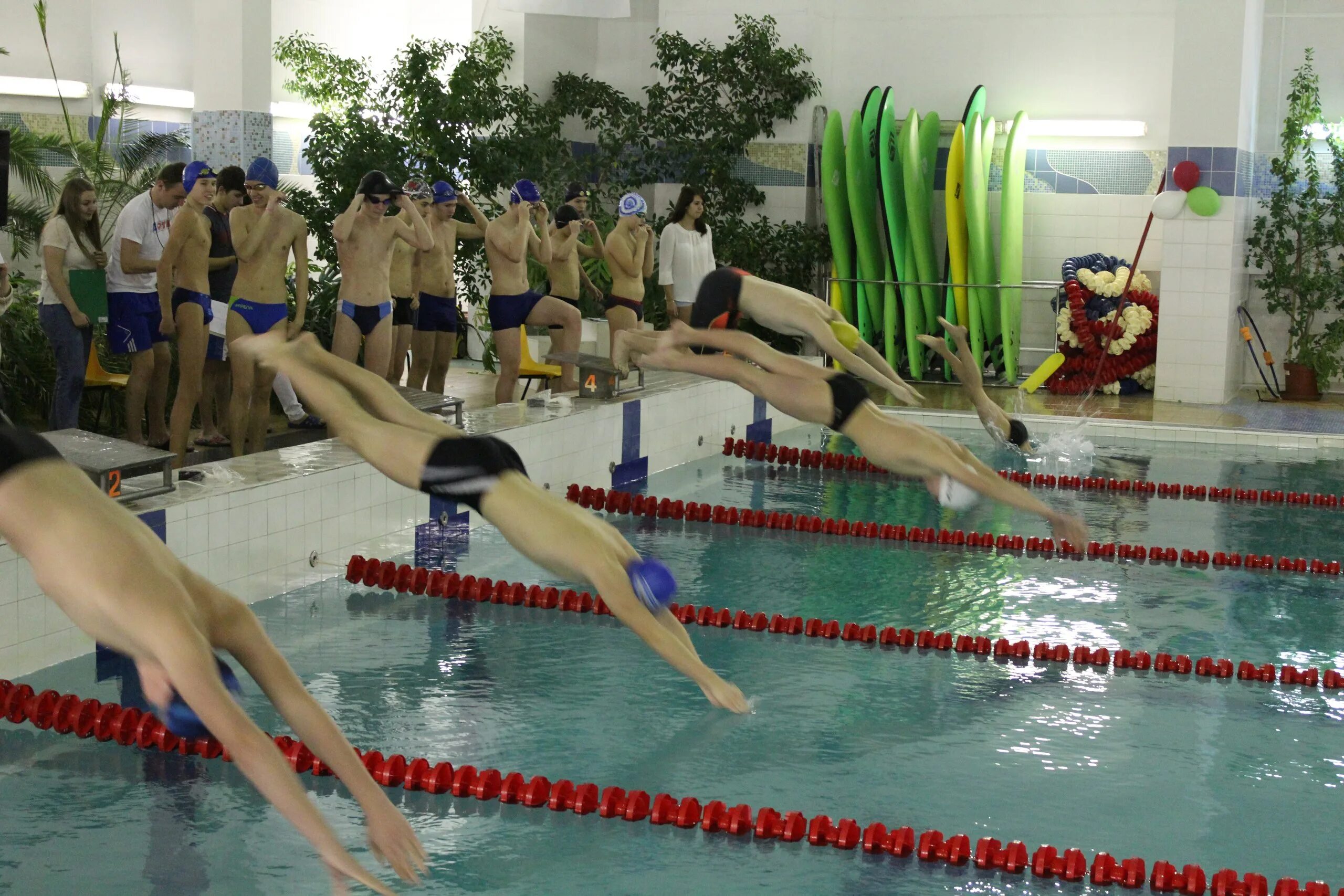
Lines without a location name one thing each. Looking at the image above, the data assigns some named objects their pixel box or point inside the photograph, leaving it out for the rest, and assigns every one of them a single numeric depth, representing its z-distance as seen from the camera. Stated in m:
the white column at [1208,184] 12.03
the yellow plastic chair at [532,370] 10.07
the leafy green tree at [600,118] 11.43
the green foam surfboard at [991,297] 13.10
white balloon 12.14
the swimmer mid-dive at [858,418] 4.77
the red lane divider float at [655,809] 3.57
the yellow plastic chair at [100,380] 7.89
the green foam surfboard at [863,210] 13.08
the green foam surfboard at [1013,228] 12.93
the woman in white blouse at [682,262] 9.91
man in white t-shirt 7.15
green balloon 12.06
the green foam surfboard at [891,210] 13.05
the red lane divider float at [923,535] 7.13
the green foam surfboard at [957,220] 12.95
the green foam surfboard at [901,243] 13.05
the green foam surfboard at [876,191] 13.21
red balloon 12.10
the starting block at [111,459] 5.00
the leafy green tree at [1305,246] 12.52
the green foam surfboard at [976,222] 12.80
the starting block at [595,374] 8.62
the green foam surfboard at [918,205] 12.84
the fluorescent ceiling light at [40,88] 11.96
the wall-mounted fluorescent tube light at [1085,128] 13.35
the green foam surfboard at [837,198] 13.18
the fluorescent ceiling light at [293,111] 13.77
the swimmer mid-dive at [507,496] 3.45
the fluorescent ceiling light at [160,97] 12.87
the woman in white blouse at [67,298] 6.82
